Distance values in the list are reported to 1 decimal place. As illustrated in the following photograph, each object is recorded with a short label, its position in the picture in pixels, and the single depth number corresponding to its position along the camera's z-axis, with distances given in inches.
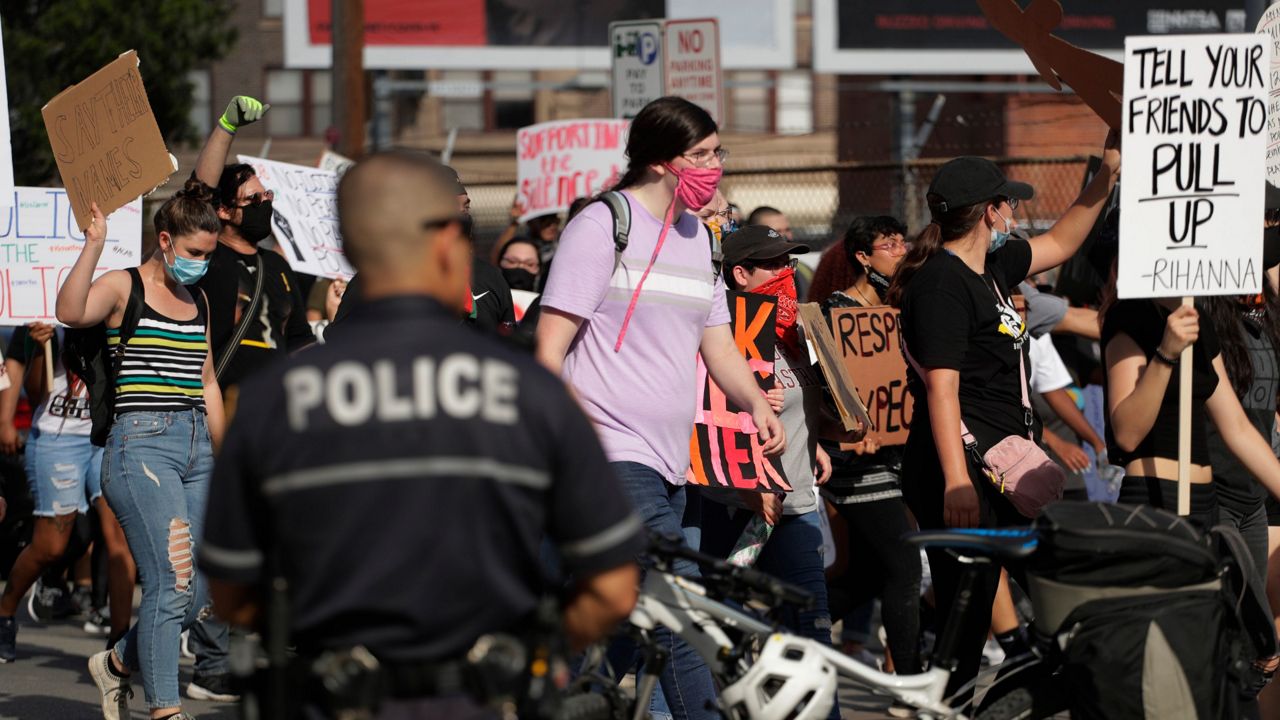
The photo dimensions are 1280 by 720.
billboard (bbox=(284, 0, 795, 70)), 1273.4
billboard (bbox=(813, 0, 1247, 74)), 1279.5
